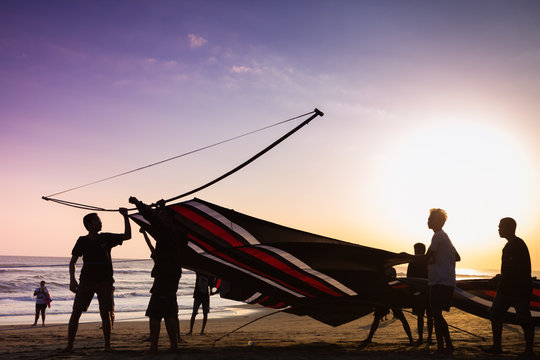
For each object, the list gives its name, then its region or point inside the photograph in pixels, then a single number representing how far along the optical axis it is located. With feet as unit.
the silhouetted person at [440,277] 17.56
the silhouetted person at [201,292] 30.50
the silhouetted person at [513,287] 18.26
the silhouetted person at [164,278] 17.24
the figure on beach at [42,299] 39.99
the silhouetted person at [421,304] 22.18
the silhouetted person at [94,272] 18.51
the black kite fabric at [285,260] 18.61
